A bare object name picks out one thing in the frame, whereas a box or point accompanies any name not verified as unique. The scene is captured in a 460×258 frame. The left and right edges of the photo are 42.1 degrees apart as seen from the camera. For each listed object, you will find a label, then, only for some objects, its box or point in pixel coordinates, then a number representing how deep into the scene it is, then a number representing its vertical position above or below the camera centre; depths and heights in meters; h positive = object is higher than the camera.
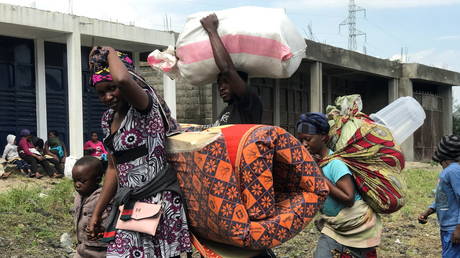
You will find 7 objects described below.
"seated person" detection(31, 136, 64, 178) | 10.13 -0.69
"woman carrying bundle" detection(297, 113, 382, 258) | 3.29 -0.53
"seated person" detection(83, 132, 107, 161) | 10.59 -0.51
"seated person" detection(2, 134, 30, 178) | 9.86 -0.63
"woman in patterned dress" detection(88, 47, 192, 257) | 2.52 -0.17
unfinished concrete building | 11.26 +0.93
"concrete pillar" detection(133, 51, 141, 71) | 13.22 +1.34
